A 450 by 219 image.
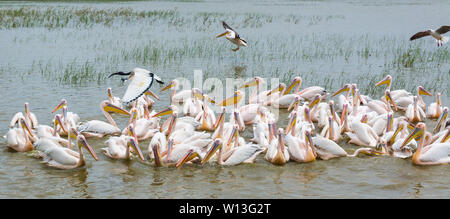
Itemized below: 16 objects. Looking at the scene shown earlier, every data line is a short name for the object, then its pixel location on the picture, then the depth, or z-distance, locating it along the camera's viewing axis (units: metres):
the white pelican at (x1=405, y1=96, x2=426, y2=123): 16.61
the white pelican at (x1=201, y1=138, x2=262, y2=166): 12.44
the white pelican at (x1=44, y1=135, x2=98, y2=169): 12.23
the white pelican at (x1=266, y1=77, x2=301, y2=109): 18.81
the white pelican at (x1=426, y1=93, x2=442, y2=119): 17.28
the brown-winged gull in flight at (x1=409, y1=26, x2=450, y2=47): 25.50
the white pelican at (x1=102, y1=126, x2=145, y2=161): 12.58
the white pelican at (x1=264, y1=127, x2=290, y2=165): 12.45
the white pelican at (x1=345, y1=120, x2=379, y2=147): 14.12
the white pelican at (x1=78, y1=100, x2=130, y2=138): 14.85
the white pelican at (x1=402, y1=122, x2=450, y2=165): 12.48
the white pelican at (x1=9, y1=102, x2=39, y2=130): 15.00
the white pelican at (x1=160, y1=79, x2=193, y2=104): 19.36
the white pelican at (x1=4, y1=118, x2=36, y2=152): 13.40
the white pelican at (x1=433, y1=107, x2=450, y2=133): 14.34
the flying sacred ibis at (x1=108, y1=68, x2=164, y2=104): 14.98
